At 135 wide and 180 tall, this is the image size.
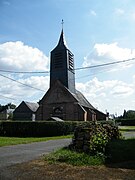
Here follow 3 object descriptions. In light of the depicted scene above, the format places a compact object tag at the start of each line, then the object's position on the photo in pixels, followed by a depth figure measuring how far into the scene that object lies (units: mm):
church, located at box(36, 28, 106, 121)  27239
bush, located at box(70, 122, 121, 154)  5776
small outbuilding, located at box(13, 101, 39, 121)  41539
